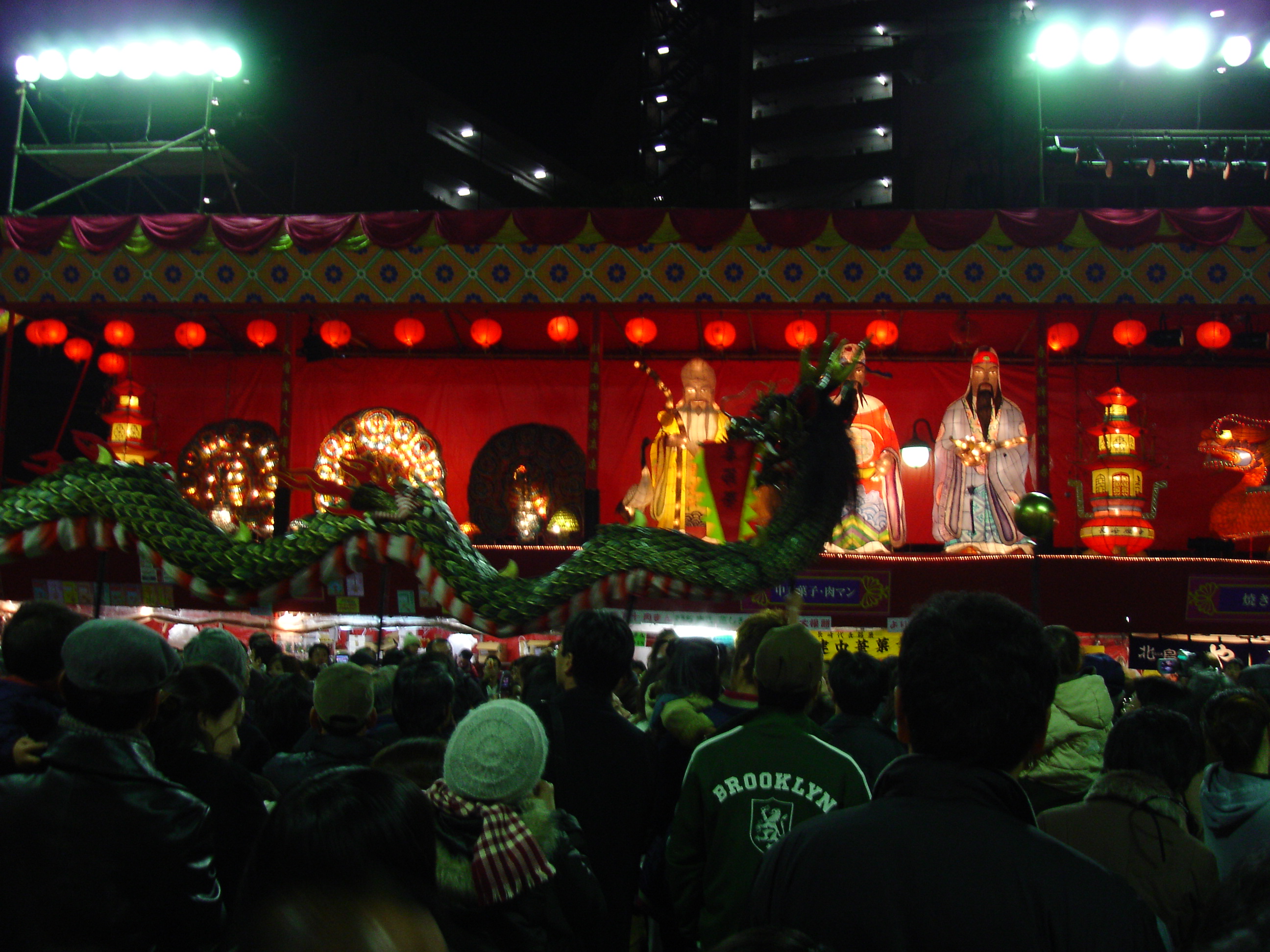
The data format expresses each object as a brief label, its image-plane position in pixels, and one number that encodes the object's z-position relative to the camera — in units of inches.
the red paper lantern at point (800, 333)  340.5
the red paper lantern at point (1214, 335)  332.5
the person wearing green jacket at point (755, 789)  77.3
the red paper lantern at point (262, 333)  367.2
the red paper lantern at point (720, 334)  355.6
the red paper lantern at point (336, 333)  360.2
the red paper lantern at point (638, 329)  338.0
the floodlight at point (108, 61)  386.6
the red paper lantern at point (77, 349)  372.2
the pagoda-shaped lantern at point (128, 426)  350.6
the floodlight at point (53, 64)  383.9
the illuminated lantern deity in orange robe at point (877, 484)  326.0
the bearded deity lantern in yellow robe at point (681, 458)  323.3
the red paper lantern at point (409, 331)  357.7
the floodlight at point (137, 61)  385.1
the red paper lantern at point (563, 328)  346.3
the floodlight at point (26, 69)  378.3
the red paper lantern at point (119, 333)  363.9
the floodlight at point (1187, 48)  370.0
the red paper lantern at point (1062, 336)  343.6
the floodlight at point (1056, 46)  359.9
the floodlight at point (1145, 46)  372.8
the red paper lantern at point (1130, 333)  332.2
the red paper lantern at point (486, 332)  356.2
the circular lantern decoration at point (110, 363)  382.9
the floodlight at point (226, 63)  376.8
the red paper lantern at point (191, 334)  370.0
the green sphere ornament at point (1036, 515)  288.4
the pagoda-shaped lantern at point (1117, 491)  317.4
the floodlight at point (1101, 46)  370.3
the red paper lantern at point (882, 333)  338.0
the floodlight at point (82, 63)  385.7
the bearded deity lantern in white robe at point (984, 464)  335.3
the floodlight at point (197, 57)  378.0
